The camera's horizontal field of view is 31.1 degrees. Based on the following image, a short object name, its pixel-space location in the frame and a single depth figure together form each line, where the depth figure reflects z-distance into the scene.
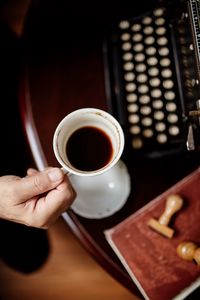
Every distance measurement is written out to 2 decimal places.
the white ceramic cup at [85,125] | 0.89
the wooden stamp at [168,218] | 1.12
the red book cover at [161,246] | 1.10
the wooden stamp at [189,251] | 1.06
